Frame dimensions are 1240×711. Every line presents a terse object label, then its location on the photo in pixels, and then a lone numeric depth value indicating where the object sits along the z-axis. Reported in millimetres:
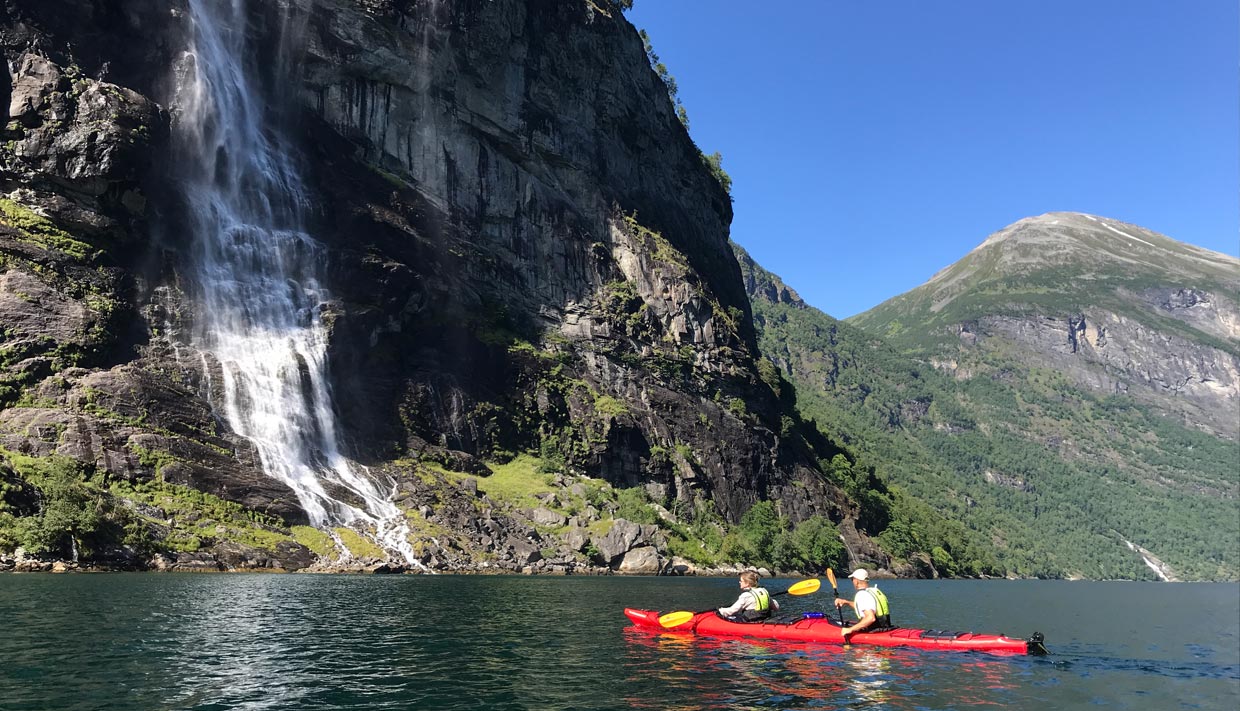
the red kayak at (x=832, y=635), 27922
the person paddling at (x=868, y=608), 28547
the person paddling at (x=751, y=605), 31094
